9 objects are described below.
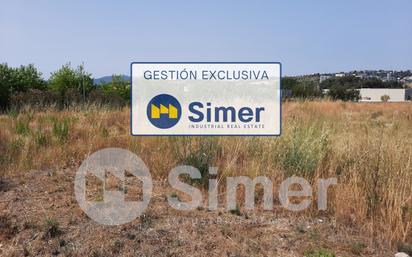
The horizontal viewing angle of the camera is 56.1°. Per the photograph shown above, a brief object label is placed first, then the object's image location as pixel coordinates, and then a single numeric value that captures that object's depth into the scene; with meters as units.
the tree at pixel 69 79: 17.18
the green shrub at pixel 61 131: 5.91
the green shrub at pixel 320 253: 2.70
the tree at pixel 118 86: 16.55
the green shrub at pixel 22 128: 6.38
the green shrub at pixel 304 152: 4.36
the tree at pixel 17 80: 15.98
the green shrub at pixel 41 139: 5.79
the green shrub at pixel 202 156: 4.47
